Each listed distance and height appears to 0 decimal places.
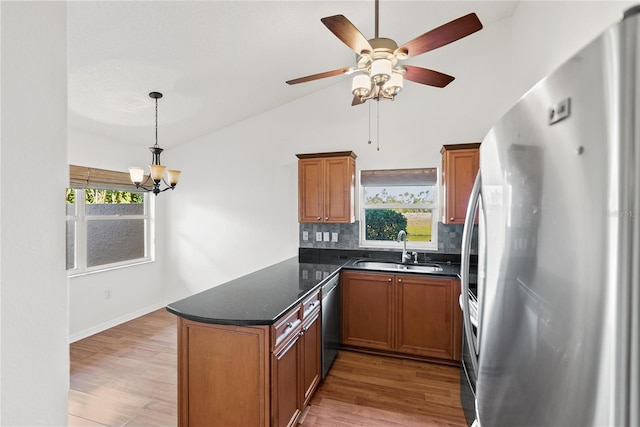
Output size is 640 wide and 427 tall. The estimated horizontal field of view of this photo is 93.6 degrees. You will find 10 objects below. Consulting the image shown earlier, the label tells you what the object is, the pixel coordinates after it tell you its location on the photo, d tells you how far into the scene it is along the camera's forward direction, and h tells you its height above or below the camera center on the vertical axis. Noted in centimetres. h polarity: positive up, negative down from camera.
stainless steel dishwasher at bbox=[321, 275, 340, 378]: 267 -107
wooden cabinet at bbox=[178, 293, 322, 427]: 165 -94
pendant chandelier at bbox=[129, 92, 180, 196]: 289 +36
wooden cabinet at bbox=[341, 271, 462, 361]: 296 -107
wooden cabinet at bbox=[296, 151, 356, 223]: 349 +27
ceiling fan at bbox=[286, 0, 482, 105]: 166 +98
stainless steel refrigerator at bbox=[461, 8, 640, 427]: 41 -6
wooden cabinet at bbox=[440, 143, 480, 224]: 313 +35
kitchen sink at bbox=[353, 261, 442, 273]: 341 -66
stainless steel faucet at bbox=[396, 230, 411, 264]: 350 -42
